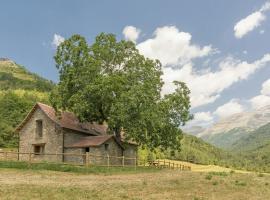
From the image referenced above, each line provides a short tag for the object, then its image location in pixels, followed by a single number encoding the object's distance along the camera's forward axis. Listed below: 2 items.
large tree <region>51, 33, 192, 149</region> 27.43
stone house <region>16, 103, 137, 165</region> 28.12
